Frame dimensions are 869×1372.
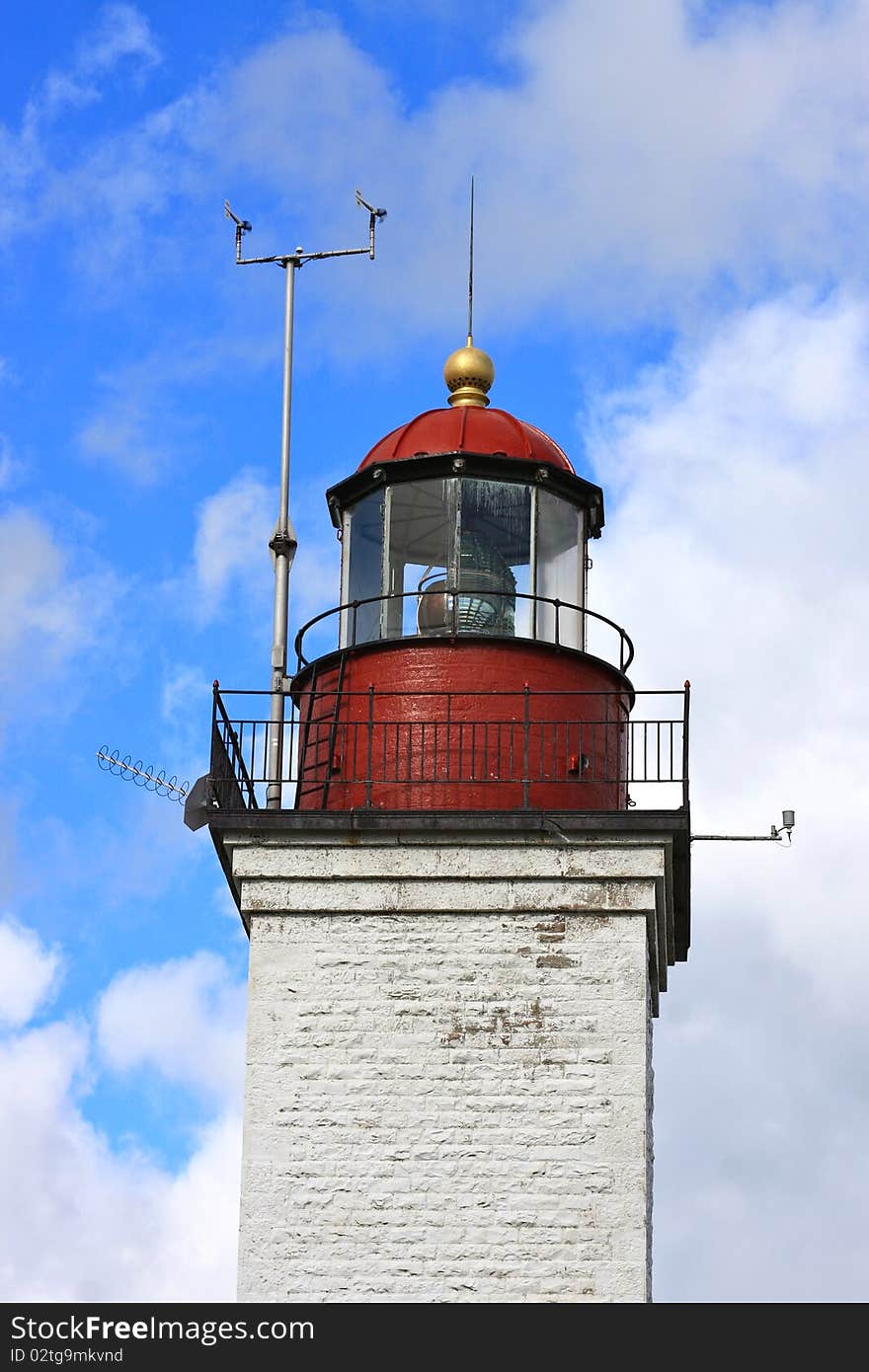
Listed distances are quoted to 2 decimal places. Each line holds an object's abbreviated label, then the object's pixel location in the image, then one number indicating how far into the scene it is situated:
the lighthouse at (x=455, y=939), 23.47
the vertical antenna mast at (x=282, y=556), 25.34
